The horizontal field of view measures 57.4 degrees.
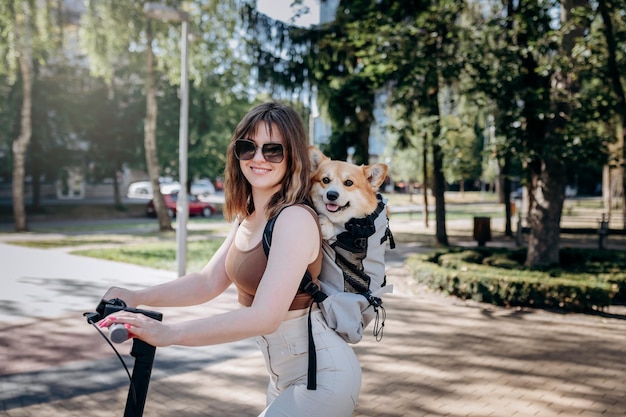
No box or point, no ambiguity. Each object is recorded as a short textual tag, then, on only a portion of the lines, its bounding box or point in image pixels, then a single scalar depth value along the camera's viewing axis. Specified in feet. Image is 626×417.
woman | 5.94
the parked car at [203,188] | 179.02
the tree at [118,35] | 69.46
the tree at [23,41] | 69.87
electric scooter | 6.32
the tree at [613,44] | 33.30
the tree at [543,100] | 33.78
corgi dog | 7.00
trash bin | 56.70
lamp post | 38.09
